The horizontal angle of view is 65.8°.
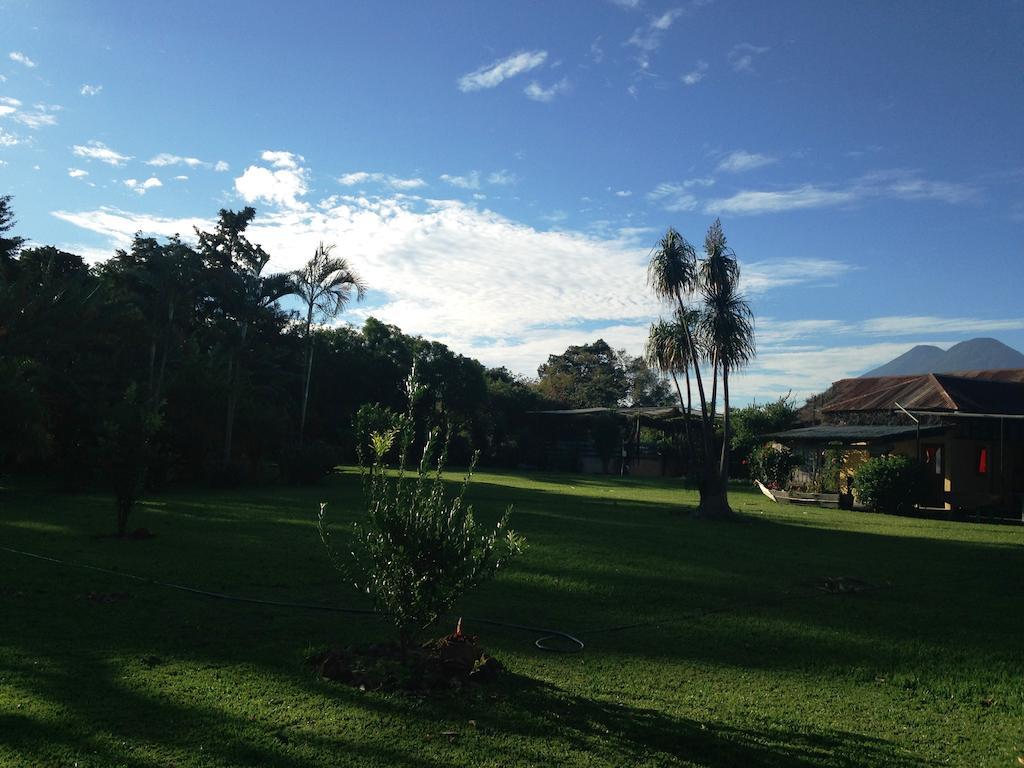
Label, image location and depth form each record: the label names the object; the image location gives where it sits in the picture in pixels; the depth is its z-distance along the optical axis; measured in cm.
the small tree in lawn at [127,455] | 1248
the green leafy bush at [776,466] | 3077
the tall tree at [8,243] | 3095
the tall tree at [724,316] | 2009
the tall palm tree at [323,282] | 3081
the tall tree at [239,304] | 2624
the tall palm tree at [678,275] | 2016
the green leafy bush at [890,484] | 2456
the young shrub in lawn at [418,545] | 555
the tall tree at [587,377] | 7588
